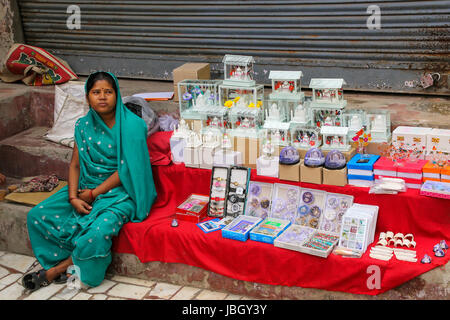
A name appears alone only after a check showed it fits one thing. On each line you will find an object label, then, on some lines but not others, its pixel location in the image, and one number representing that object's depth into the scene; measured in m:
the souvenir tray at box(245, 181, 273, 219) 4.54
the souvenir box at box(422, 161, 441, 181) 4.03
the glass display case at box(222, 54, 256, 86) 5.04
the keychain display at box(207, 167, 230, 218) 4.63
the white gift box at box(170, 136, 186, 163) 4.91
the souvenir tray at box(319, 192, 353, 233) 4.26
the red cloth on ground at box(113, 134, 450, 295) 3.80
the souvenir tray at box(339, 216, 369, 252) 3.91
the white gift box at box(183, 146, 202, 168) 4.78
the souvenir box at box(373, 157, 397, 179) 4.14
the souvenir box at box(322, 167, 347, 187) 4.25
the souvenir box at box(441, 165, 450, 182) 4.00
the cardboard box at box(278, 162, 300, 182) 4.37
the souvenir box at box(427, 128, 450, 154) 4.23
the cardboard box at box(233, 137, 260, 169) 4.71
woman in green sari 4.45
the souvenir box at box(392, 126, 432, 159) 4.32
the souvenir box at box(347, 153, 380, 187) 4.18
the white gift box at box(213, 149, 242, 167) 4.68
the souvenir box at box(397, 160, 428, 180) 4.08
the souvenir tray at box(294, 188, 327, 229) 4.34
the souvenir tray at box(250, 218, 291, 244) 4.10
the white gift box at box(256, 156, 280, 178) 4.54
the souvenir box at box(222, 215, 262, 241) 4.15
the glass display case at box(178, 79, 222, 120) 5.16
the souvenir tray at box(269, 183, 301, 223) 4.43
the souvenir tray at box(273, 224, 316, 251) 3.98
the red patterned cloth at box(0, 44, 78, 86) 6.75
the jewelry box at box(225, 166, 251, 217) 4.59
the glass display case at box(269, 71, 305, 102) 4.88
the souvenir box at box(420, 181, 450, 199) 3.90
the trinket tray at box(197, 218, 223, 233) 4.34
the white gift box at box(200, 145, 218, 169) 4.75
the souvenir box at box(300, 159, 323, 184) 4.30
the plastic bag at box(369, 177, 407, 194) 4.07
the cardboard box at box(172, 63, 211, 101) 5.72
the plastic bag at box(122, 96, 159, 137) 5.29
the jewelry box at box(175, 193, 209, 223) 4.51
